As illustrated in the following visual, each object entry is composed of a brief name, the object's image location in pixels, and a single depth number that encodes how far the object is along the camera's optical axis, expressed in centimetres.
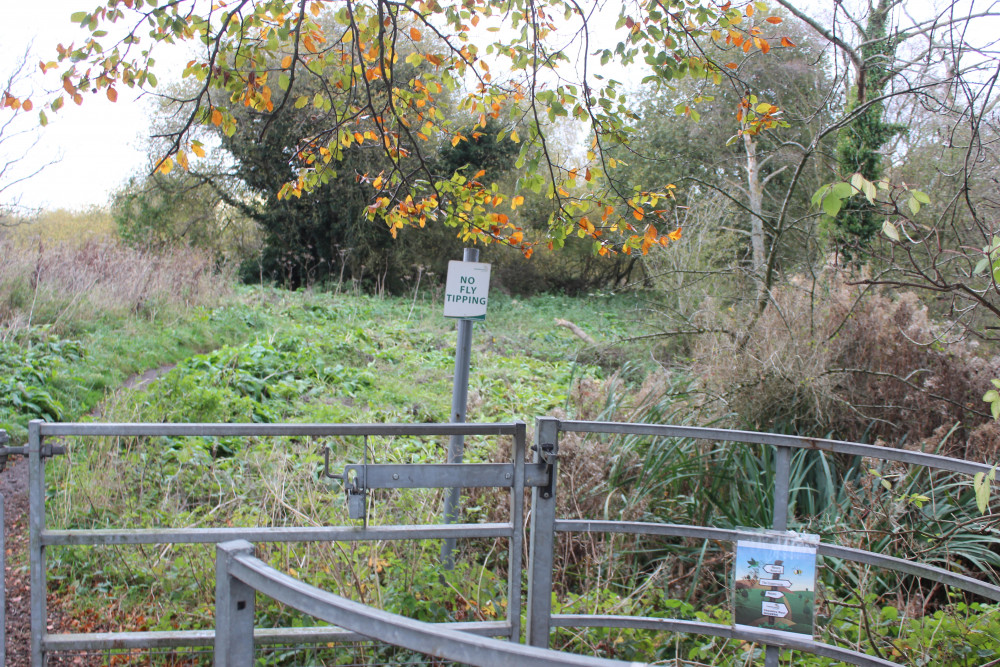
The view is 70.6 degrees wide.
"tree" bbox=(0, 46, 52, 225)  1052
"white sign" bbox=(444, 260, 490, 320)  415
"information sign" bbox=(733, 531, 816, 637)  203
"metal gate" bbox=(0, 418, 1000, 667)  225
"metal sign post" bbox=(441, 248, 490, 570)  407
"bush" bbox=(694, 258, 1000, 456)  480
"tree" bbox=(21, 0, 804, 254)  326
